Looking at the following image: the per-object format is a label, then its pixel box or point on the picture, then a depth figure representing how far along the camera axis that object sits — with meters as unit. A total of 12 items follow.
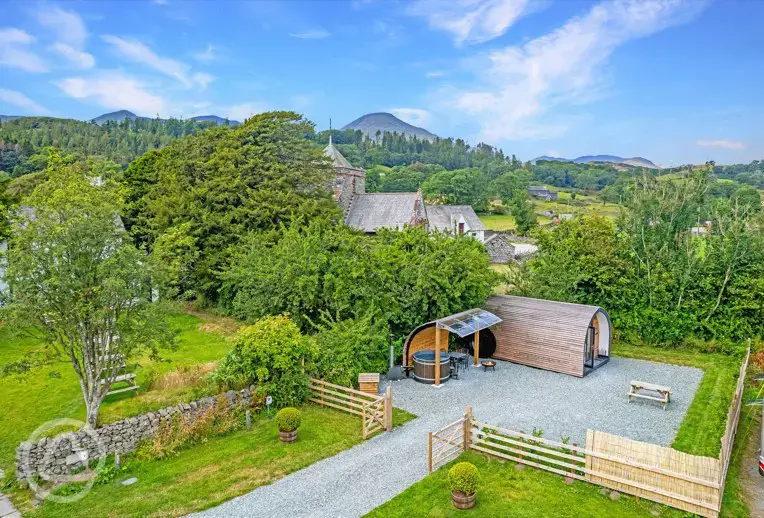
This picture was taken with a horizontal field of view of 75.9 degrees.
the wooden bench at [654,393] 15.51
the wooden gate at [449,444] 11.76
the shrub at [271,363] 14.83
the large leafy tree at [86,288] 12.07
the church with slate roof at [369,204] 44.91
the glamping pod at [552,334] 18.73
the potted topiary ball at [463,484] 9.88
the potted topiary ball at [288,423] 12.91
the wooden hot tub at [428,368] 17.79
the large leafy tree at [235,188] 28.00
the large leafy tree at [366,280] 18.89
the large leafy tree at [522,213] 71.75
